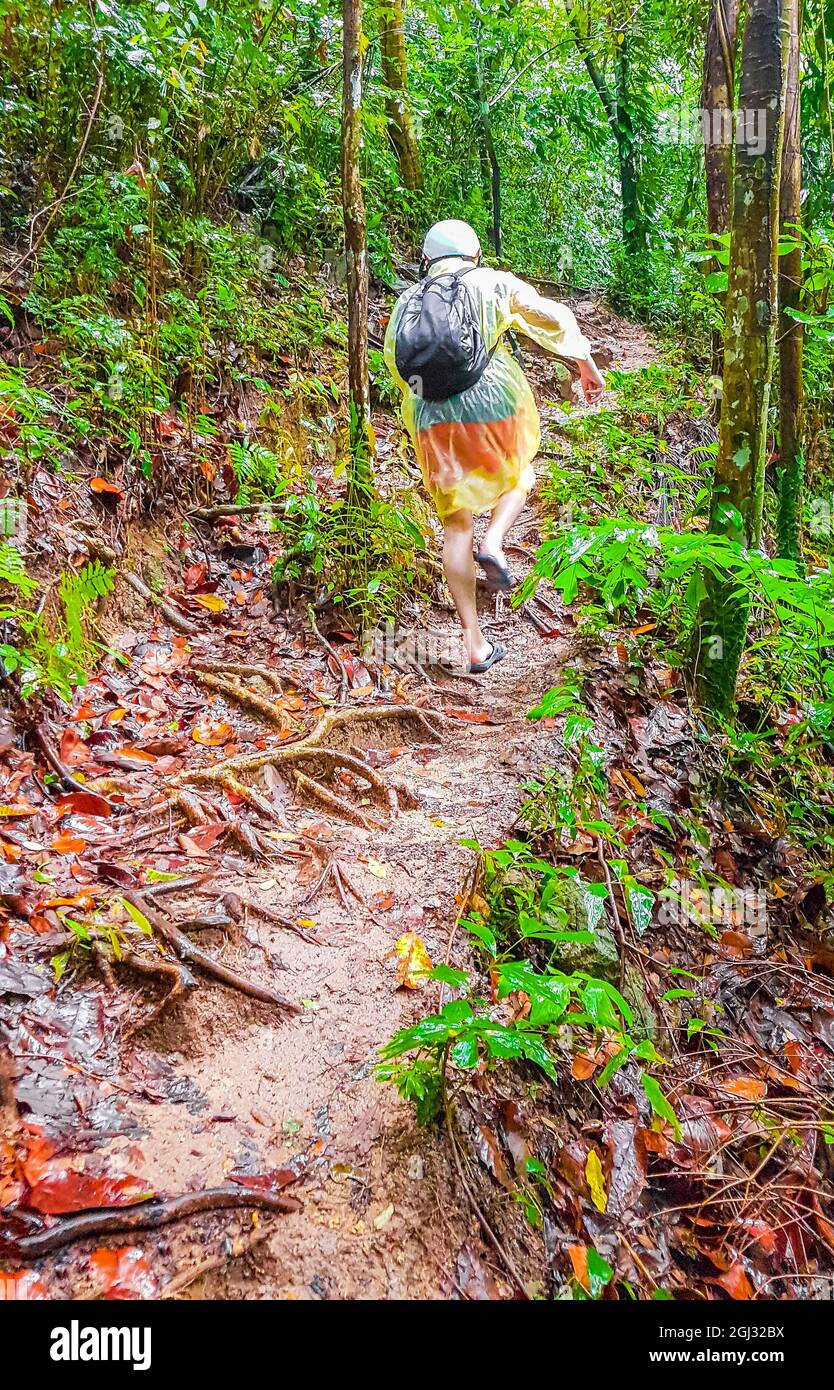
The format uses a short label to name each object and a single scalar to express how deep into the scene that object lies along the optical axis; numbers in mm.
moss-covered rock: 2951
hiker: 3801
